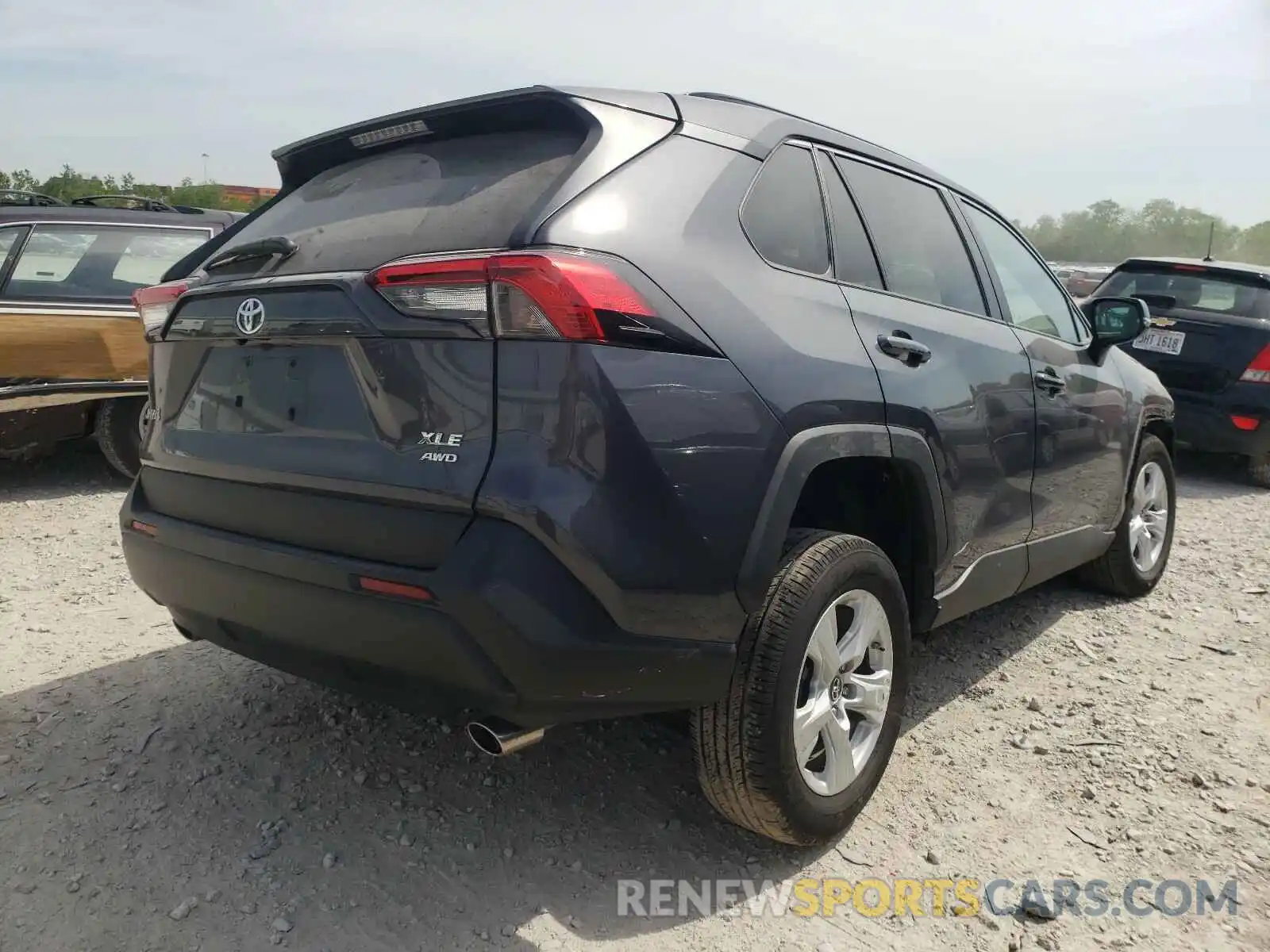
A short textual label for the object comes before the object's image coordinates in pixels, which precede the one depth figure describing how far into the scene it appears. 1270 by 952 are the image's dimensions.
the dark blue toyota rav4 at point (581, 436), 1.89
